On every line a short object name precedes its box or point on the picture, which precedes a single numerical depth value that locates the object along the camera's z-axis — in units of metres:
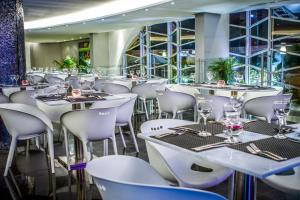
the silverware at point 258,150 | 1.76
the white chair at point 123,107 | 4.41
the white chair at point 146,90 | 7.21
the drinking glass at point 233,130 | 2.12
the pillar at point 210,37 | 10.79
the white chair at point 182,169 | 2.27
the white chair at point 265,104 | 4.63
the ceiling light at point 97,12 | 9.83
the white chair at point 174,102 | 5.38
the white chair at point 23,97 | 5.21
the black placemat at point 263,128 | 2.33
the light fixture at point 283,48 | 10.00
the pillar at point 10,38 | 5.70
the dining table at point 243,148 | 1.66
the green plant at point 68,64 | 17.95
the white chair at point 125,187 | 1.37
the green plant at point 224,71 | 8.89
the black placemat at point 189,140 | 2.05
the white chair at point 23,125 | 3.90
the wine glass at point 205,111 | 2.59
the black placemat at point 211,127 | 2.40
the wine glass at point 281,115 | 2.36
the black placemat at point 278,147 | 1.84
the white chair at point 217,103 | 4.63
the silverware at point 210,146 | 1.94
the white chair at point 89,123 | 3.68
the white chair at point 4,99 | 5.07
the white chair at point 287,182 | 2.18
